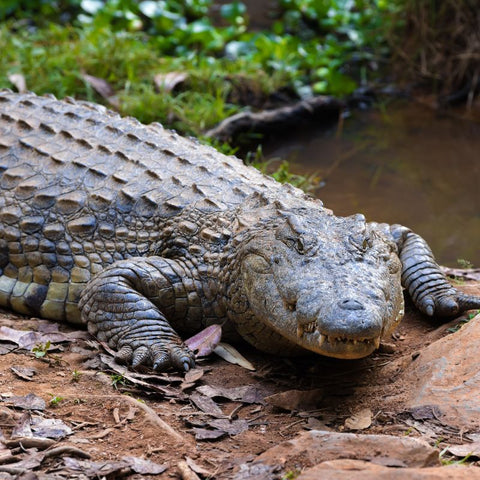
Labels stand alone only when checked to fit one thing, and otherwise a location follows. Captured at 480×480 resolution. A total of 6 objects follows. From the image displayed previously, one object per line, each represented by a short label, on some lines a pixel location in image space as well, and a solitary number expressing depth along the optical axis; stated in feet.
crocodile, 25.04
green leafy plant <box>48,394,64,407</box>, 23.25
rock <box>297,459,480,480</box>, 17.29
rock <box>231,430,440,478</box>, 18.75
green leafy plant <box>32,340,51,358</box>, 27.43
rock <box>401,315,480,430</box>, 22.12
